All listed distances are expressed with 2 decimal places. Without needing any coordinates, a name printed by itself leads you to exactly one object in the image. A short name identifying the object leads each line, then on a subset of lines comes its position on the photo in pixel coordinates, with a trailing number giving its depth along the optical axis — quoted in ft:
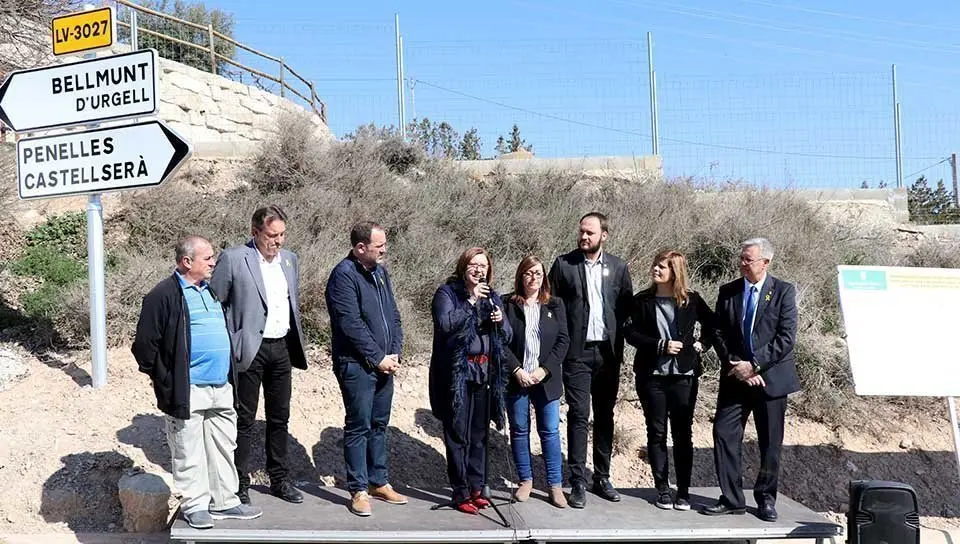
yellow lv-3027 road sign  22.65
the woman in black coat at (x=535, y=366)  19.11
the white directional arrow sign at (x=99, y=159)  21.91
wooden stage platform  16.66
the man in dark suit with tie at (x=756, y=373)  18.66
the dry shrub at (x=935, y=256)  36.60
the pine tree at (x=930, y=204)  45.57
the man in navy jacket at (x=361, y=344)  18.24
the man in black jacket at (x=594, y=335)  19.56
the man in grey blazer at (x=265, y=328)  18.15
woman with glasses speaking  18.51
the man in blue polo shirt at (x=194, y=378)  16.63
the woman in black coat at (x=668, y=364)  19.12
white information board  19.94
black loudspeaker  17.01
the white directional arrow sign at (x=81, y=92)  22.12
